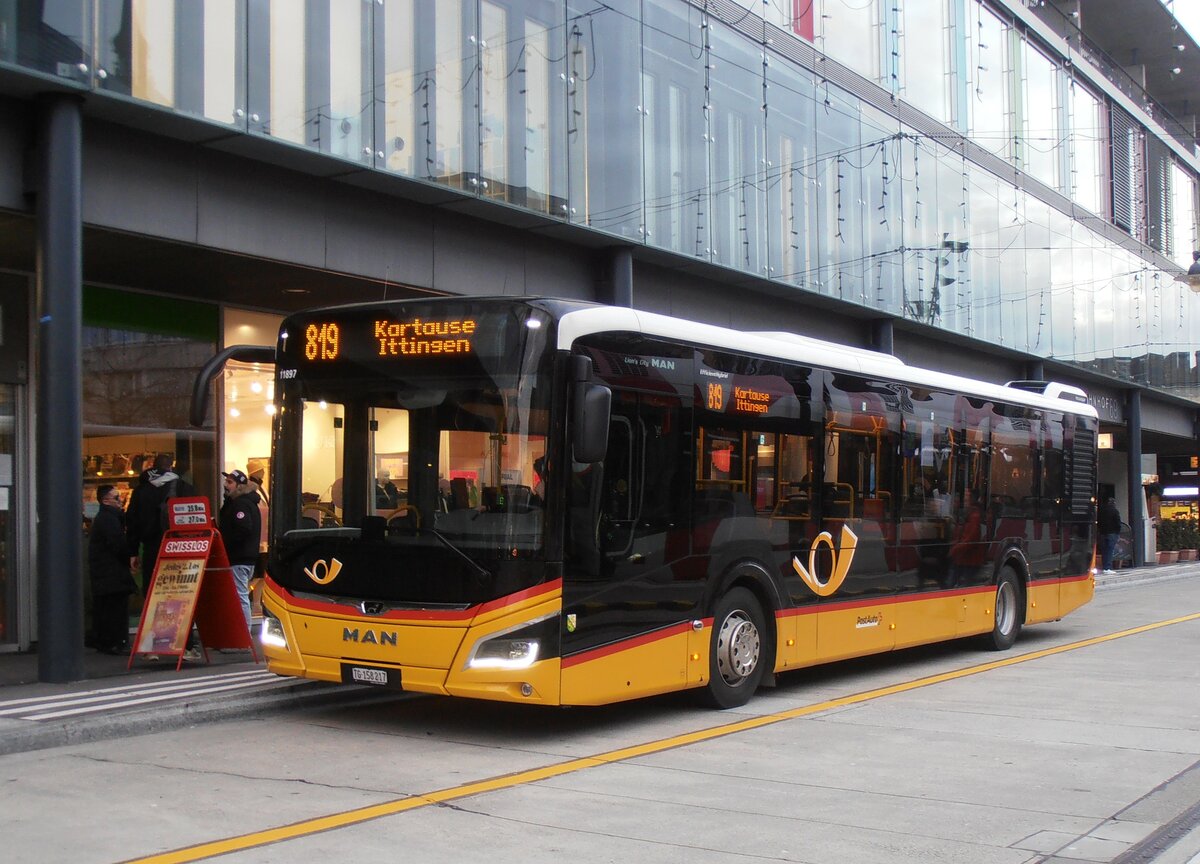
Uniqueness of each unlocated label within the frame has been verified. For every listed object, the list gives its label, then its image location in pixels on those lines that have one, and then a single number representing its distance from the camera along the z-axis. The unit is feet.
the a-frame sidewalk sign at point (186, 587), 40.14
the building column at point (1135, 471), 126.52
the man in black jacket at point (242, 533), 44.01
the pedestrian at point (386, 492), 30.68
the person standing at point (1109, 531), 108.58
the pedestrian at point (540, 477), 29.30
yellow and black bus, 29.32
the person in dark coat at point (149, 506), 45.01
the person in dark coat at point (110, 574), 43.34
